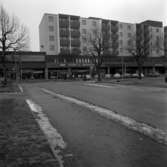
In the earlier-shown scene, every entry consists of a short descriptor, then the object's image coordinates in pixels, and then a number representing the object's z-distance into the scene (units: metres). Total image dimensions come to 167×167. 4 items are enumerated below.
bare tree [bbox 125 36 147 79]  38.94
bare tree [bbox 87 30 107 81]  41.34
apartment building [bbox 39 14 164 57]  66.11
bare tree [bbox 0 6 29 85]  25.53
